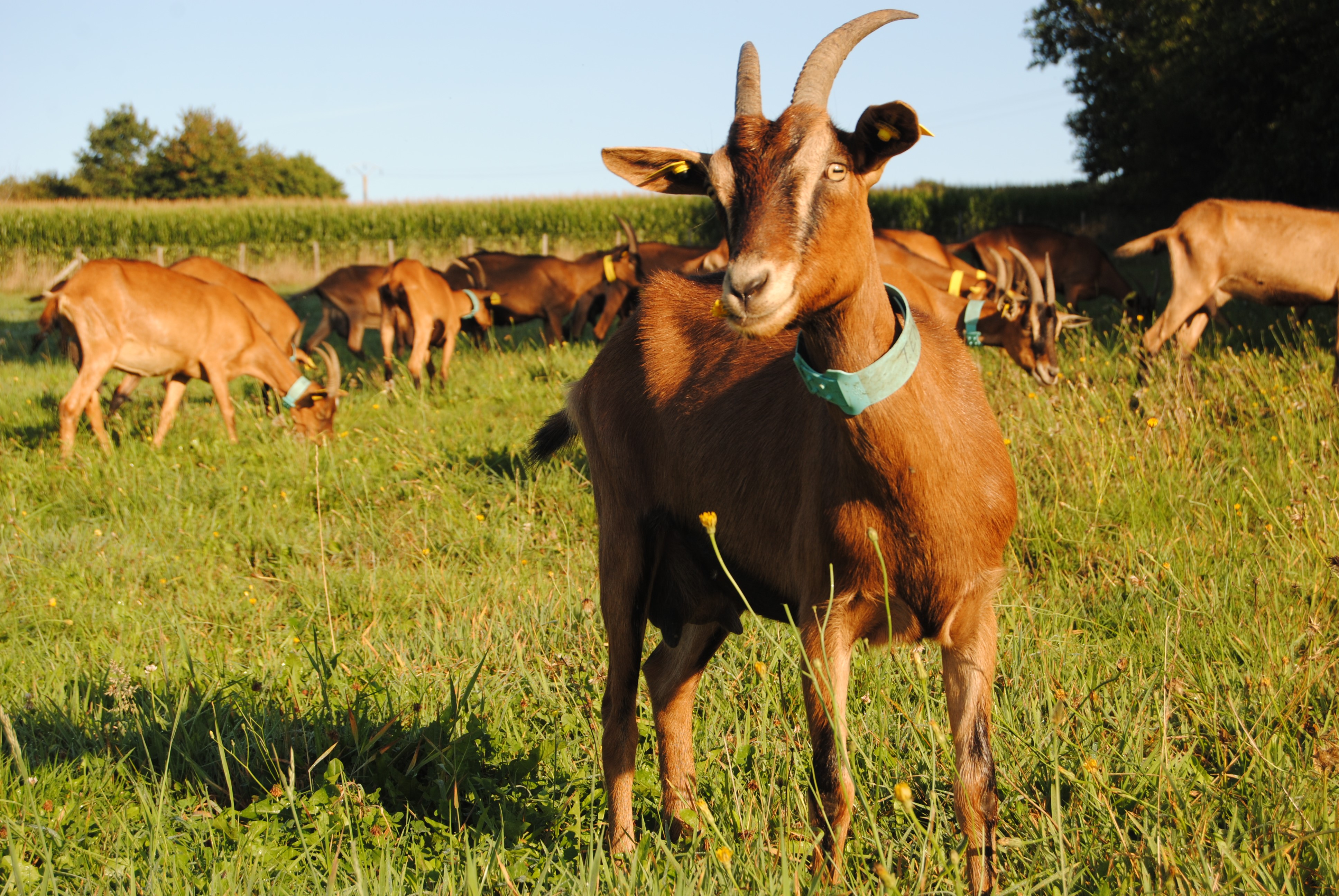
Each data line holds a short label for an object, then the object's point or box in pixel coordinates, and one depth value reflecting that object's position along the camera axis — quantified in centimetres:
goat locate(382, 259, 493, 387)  1183
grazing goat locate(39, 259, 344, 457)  886
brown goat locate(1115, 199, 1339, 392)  876
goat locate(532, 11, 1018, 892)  212
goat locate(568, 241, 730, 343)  1435
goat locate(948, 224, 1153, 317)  1586
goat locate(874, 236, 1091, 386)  839
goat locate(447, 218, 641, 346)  1623
